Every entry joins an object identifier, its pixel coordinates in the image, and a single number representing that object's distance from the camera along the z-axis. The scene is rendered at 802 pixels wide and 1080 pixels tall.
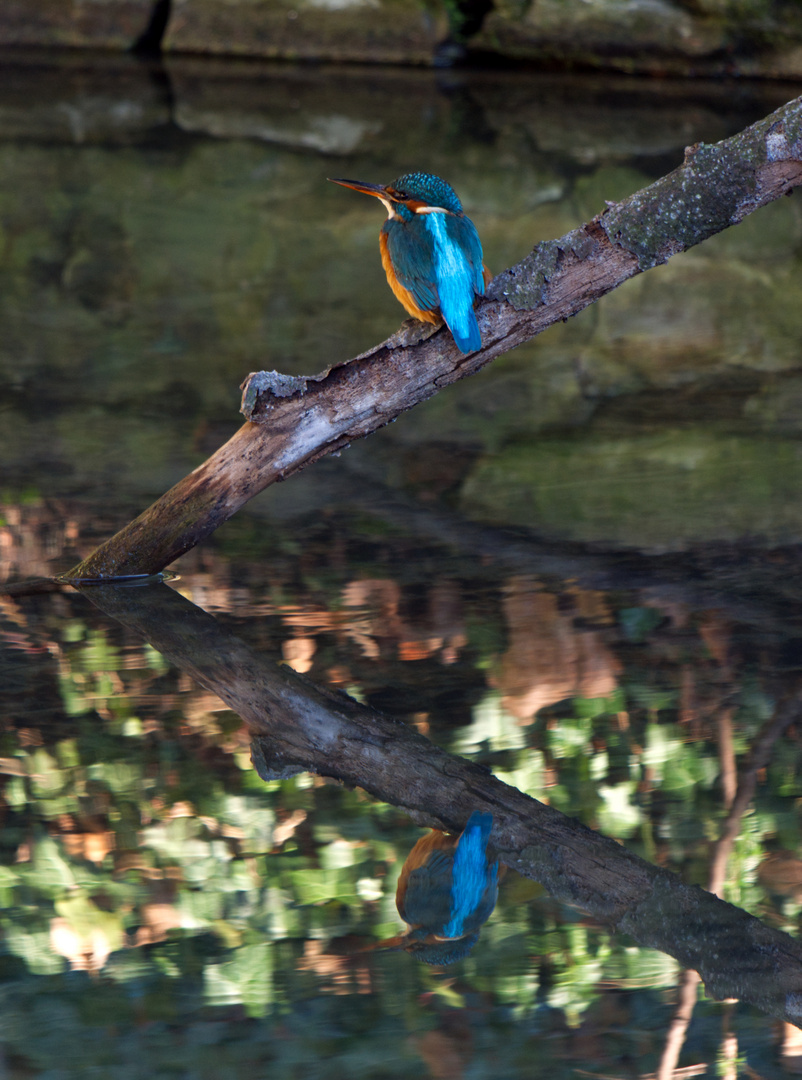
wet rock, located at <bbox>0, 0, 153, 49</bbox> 19.31
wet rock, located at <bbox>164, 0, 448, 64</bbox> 19.09
